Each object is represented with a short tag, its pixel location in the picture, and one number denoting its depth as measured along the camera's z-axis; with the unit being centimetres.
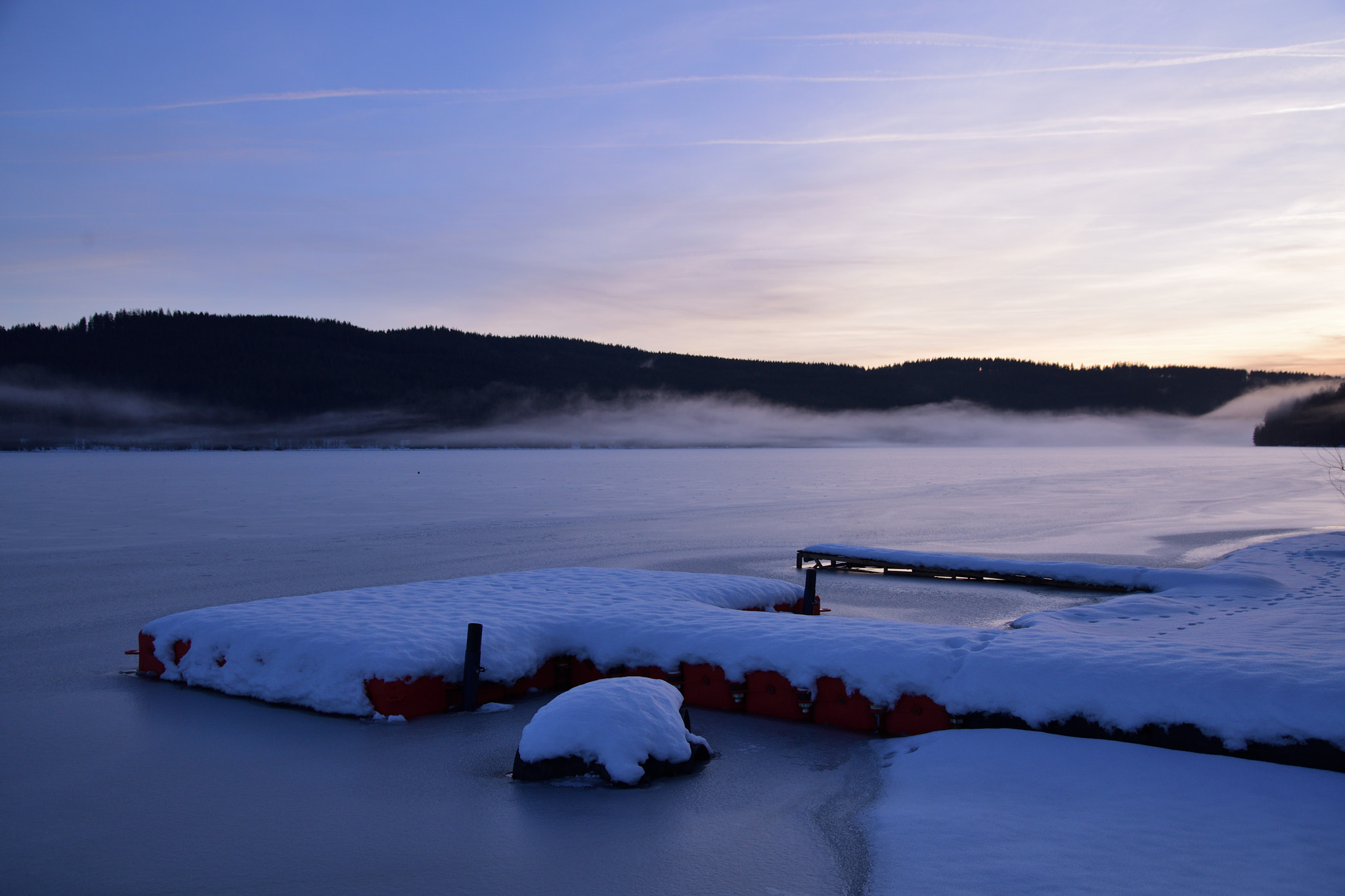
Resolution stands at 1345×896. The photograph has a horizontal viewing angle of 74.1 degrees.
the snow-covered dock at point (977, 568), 1898
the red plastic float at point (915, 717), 885
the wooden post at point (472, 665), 992
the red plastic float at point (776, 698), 973
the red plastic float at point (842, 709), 934
